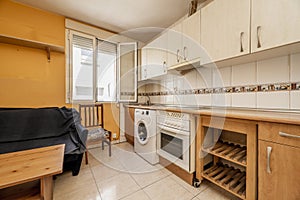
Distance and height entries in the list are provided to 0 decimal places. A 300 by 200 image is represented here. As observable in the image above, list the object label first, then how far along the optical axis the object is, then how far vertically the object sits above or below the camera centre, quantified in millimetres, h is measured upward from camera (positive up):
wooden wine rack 1031 -522
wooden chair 2457 -313
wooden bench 852 -488
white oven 1449 -472
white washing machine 1951 -550
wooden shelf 1872 +844
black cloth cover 1654 -404
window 2457 +617
